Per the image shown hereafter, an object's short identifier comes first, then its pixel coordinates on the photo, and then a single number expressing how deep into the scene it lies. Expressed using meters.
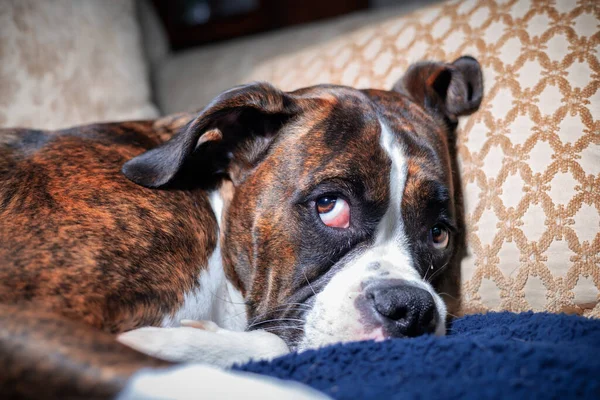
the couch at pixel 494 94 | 0.68
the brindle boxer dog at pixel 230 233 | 0.59
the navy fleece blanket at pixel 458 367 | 0.53
